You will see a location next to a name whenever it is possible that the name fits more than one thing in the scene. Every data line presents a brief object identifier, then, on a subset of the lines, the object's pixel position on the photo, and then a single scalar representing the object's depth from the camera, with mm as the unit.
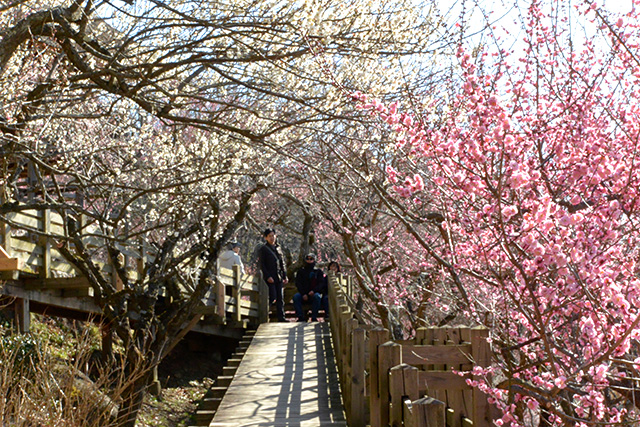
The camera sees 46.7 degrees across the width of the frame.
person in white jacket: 16062
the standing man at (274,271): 14602
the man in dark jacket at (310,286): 14938
